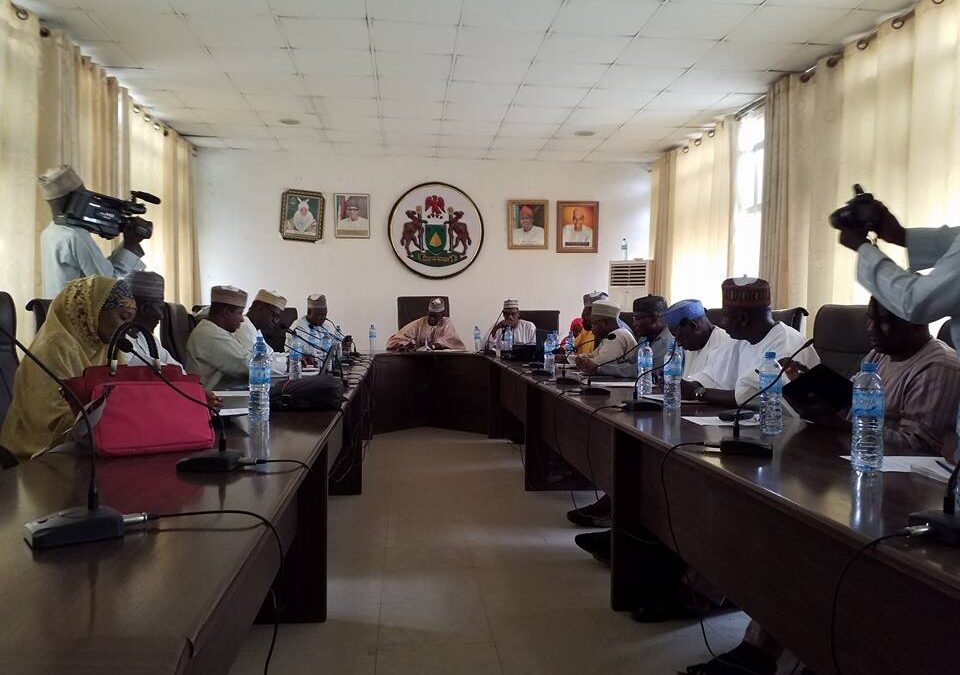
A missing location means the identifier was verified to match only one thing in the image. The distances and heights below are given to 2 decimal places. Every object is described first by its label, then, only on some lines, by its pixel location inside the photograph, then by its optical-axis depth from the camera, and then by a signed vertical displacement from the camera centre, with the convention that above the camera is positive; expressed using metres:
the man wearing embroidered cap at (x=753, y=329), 2.64 -0.12
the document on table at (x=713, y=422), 1.90 -0.36
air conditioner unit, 7.05 +0.18
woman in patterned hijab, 1.67 -0.17
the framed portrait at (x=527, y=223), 7.37 +0.81
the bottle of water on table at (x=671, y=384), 2.36 -0.30
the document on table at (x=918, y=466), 1.25 -0.32
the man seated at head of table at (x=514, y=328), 5.96 -0.29
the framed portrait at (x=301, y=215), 7.04 +0.82
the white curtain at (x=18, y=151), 3.81 +0.79
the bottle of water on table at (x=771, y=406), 1.79 -0.29
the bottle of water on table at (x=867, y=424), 1.34 -0.26
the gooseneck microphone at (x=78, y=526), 0.86 -0.30
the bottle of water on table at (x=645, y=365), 2.79 -0.33
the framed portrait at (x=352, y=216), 7.14 +0.83
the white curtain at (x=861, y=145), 3.60 +0.96
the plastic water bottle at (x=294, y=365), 3.23 -0.35
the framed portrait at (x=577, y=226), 7.45 +0.78
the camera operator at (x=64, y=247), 3.35 +0.22
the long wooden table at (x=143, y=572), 0.62 -0.33
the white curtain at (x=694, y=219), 5.92 +0.76
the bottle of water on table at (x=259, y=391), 1.92 -0.28
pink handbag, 1.37 -0.24
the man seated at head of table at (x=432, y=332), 6.19 -0.34
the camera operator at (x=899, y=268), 1.58 +0.10
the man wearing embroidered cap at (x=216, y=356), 3.23 -0.30
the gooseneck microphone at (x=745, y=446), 1.45 -0.32
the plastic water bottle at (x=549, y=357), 4.11 -0.38
